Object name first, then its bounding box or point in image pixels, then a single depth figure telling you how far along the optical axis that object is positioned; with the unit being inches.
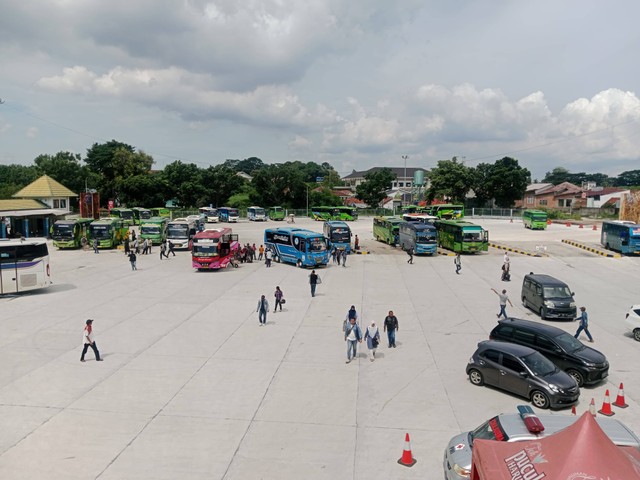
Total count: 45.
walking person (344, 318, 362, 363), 619.8
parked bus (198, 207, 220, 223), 3206.2
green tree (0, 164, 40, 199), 4209.2
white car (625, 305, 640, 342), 728.3
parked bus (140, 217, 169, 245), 1796.3
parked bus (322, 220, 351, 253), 1578.5
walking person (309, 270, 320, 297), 965.2
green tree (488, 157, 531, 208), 3590.1
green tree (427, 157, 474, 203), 3577.8
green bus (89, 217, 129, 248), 1692.9
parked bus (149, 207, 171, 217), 3058.6
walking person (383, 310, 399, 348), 674.2
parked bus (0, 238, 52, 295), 944.9
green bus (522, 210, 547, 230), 2522.1
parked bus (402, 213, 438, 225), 1898.7
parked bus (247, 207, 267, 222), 3336.6
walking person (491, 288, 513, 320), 831.7
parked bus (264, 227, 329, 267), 1332.4
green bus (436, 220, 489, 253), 1624.0
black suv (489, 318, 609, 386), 552.1
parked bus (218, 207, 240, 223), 3147.1
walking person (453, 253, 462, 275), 1278.3
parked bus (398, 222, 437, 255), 1590.8
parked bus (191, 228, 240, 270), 1273.4
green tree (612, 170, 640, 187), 7234.3
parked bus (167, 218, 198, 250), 1696.6
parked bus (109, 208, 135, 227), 2753.4
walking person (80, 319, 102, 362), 597.1
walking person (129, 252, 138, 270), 1259.8
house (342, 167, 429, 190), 6771.7
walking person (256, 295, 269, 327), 769.6
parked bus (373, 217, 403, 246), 1845.5
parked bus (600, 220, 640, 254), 1596.9
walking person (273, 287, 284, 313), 856.0
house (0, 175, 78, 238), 1966.0
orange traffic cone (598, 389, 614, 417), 473.7
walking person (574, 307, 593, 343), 708.2
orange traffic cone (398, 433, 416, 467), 379.6
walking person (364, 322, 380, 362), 629.0
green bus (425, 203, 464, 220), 2655.0
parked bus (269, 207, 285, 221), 3415.4
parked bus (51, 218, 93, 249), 1668.3
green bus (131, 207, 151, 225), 2849.4
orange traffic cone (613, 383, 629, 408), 497.7
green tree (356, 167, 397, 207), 4133.9
